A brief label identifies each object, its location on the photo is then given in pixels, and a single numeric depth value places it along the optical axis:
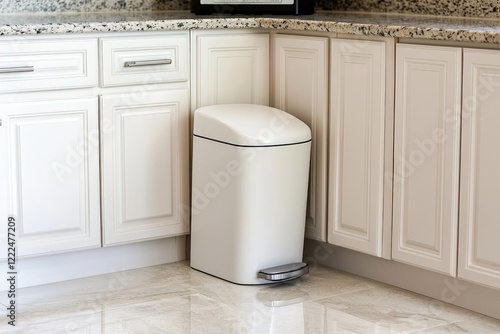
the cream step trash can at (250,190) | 2.93
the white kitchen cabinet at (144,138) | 2.99
